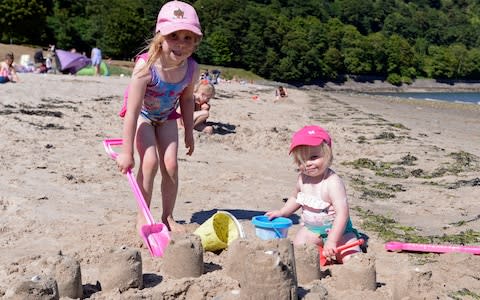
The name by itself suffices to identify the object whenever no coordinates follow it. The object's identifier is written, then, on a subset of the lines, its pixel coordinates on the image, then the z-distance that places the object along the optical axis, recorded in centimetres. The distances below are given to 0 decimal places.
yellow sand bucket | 383
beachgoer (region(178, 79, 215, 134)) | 946
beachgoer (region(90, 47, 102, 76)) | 2416
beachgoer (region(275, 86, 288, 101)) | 2250
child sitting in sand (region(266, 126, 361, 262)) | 395
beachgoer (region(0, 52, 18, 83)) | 1384
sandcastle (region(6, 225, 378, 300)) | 260
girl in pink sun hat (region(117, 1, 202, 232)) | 414
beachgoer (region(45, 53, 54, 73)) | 2323
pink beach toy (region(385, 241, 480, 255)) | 404
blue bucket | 381
